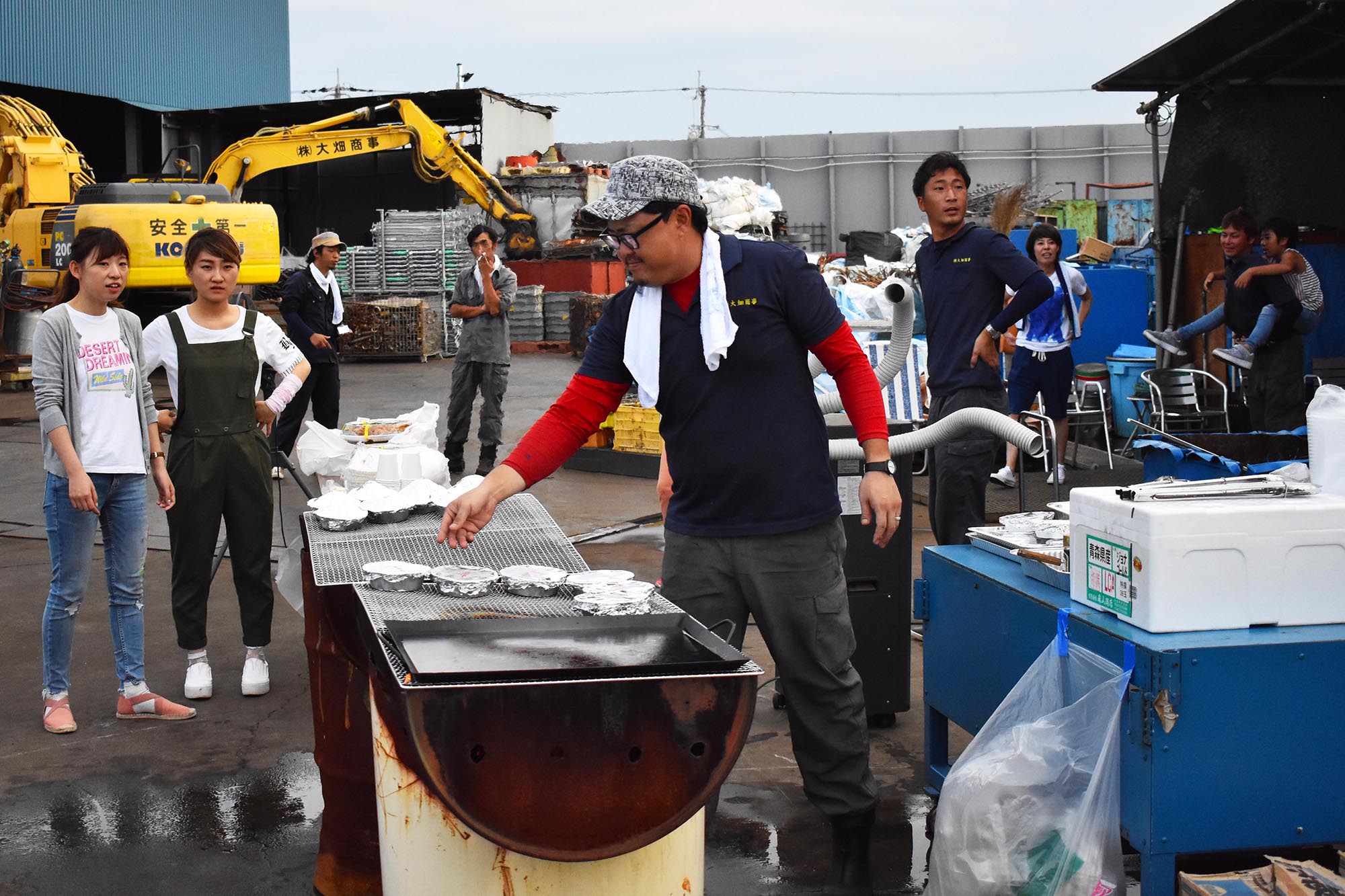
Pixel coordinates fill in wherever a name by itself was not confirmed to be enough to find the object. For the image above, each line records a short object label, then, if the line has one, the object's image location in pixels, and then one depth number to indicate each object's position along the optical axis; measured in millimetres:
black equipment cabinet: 4777
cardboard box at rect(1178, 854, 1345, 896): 2797
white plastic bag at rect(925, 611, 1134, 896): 2982
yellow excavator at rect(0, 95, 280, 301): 15242
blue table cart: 2938
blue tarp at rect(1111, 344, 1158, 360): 11570
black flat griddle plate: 2484
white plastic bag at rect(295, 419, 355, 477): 5945
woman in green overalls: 5035
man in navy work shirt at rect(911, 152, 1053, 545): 5066
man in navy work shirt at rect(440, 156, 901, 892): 3361
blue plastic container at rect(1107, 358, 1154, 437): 11133
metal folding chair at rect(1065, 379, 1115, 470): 10406
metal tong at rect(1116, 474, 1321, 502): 3186
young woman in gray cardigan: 4664
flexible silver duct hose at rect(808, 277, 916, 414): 4746
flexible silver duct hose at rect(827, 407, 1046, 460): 4070
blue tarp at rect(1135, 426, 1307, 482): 6340
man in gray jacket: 10227
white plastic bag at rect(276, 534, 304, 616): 4680
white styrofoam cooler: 3006
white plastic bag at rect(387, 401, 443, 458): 6074
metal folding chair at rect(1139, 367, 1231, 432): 9570
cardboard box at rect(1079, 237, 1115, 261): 15297
